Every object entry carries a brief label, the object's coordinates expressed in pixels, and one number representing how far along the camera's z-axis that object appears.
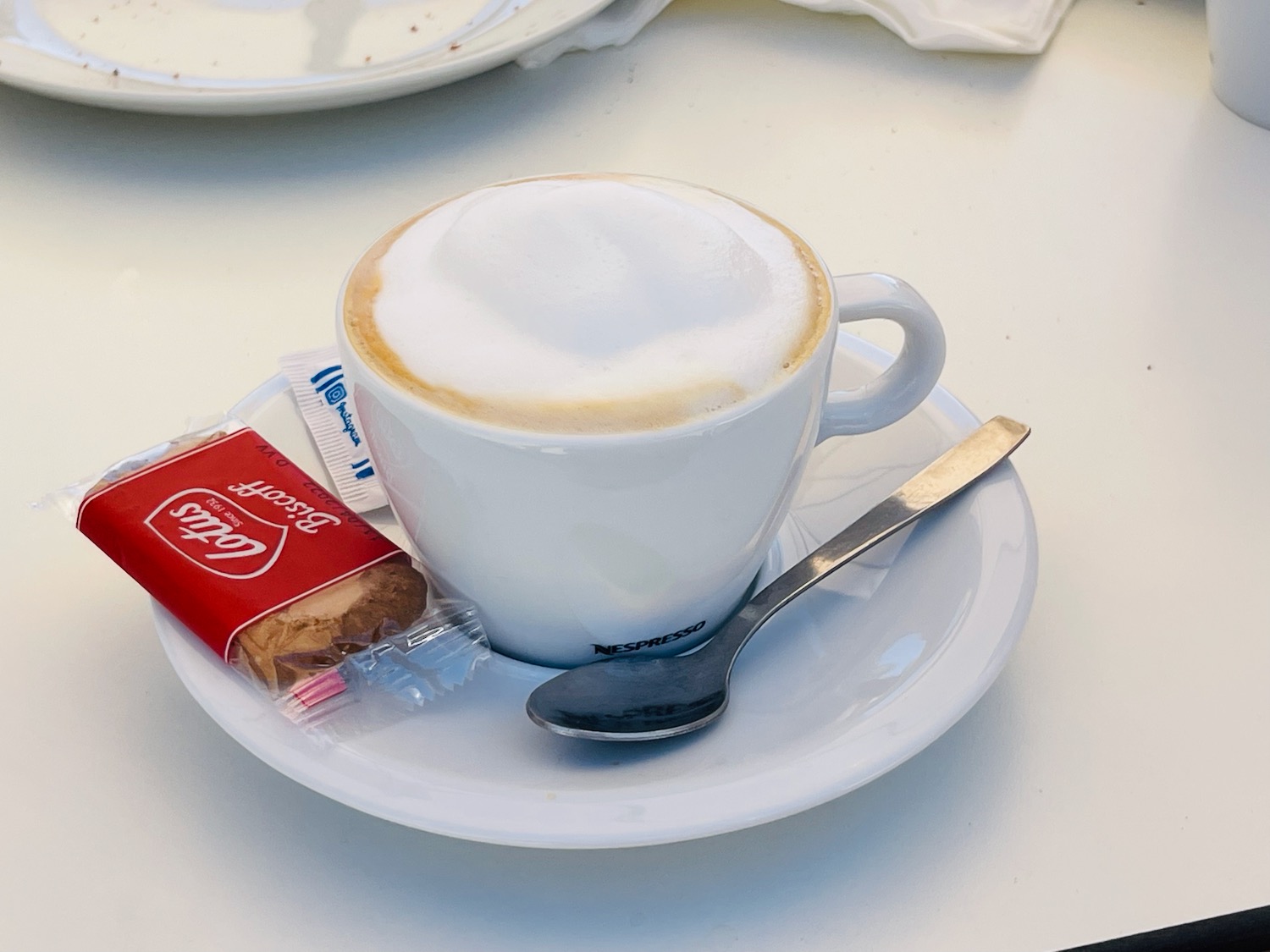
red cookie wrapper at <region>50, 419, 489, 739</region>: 0.50
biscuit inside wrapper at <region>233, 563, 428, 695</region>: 0.49
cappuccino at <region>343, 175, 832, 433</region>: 0.46
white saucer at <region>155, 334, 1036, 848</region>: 0.43
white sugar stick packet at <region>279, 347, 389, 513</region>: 0.65
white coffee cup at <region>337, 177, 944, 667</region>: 0.46
